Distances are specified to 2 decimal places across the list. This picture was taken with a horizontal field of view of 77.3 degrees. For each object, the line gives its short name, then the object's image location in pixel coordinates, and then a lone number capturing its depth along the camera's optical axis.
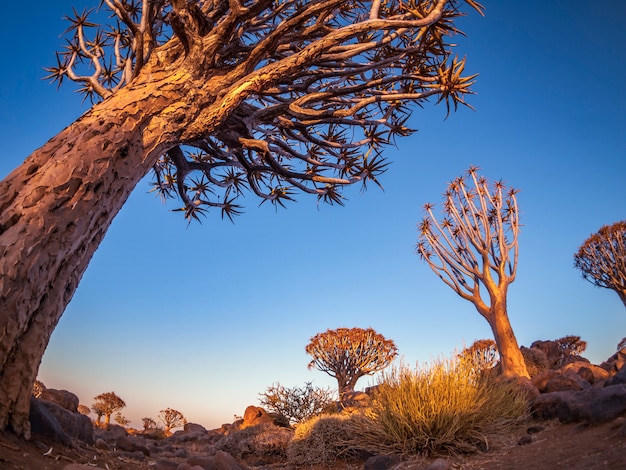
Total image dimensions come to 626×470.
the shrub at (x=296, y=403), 10.99
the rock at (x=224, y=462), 4.73
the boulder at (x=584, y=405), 4.65
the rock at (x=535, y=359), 13.92
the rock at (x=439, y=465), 3.59
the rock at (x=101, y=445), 5.17
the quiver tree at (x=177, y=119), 3.02
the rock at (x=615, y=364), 11.40
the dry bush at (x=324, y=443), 7.01
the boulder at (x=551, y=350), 17.17
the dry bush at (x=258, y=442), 8.97
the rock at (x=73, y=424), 4.55
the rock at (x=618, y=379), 5.61
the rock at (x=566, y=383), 8.09
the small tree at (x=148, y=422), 26.38
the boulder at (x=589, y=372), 9.57
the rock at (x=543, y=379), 8.77
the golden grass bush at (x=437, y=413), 5.02
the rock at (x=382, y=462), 4.91
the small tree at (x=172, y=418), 24.81
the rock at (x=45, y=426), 3.39
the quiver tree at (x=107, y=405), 24.84
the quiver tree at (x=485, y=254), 12.27
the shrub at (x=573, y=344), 21.70
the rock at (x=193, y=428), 17.25
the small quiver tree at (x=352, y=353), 15.20
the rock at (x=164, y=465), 4.07
